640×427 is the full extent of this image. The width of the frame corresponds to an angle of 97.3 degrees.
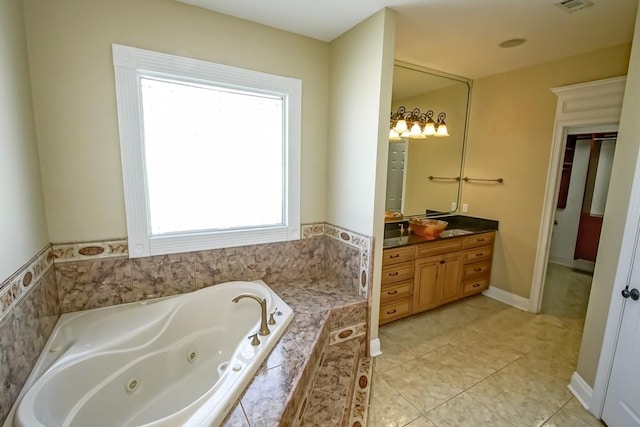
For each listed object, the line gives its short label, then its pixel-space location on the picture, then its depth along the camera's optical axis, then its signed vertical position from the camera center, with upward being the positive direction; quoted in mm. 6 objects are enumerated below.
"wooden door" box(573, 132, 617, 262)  4191 -273
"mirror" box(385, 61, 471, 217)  3045 +260
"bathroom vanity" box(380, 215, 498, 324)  2654 -963
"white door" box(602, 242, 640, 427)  1526 -1049
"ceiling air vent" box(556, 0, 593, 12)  1822 +1118
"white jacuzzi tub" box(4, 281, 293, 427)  1277 -1090
